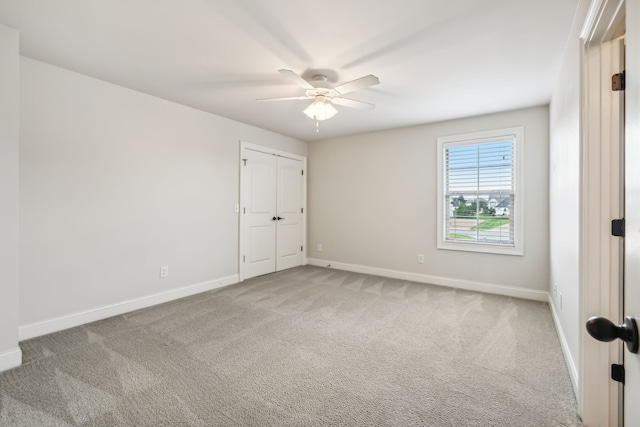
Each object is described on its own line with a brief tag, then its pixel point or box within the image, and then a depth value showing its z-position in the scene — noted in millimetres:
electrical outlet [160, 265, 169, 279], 3482
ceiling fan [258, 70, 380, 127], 2654
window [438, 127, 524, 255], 3746
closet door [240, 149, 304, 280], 4555
